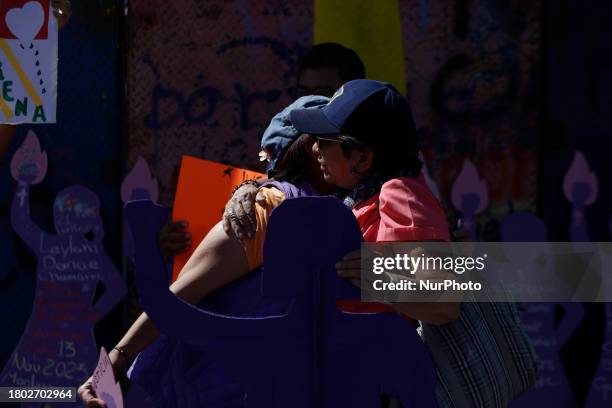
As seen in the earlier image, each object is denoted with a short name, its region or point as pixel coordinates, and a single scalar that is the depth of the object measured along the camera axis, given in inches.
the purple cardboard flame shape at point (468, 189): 434.6
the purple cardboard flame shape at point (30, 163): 437.4
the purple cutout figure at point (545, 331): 434.9
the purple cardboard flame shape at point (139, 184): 435.2
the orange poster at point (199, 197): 228.2
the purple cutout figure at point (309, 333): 173.0
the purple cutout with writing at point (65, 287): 440.8
